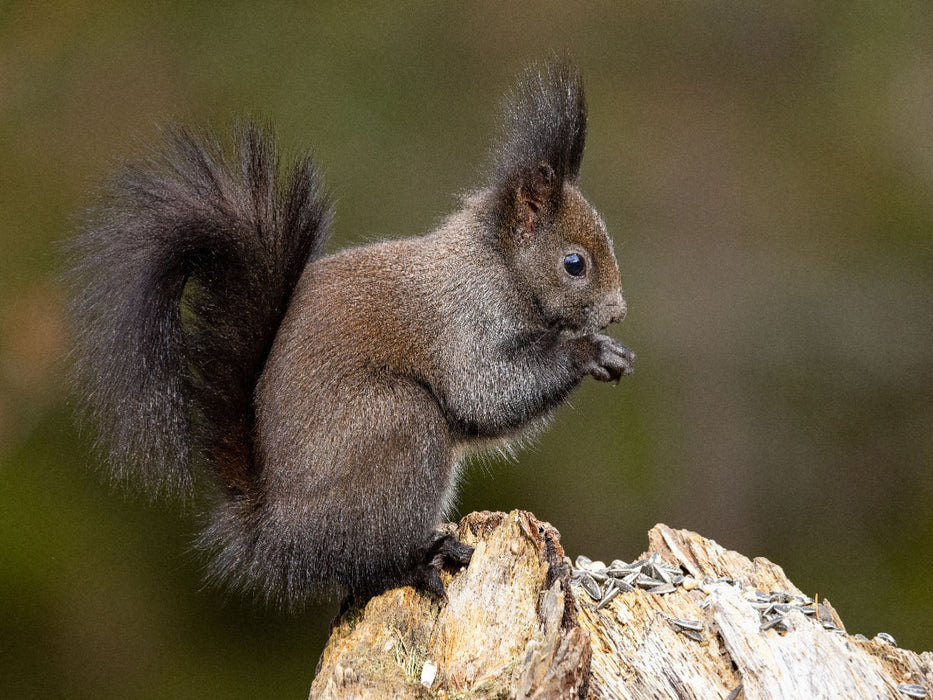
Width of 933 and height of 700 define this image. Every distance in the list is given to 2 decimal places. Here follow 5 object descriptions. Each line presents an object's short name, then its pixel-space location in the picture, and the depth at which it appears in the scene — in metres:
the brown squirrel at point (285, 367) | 4.67
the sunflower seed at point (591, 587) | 4.57
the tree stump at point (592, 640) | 3.86
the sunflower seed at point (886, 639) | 4.45
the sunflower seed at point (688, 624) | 4.25
